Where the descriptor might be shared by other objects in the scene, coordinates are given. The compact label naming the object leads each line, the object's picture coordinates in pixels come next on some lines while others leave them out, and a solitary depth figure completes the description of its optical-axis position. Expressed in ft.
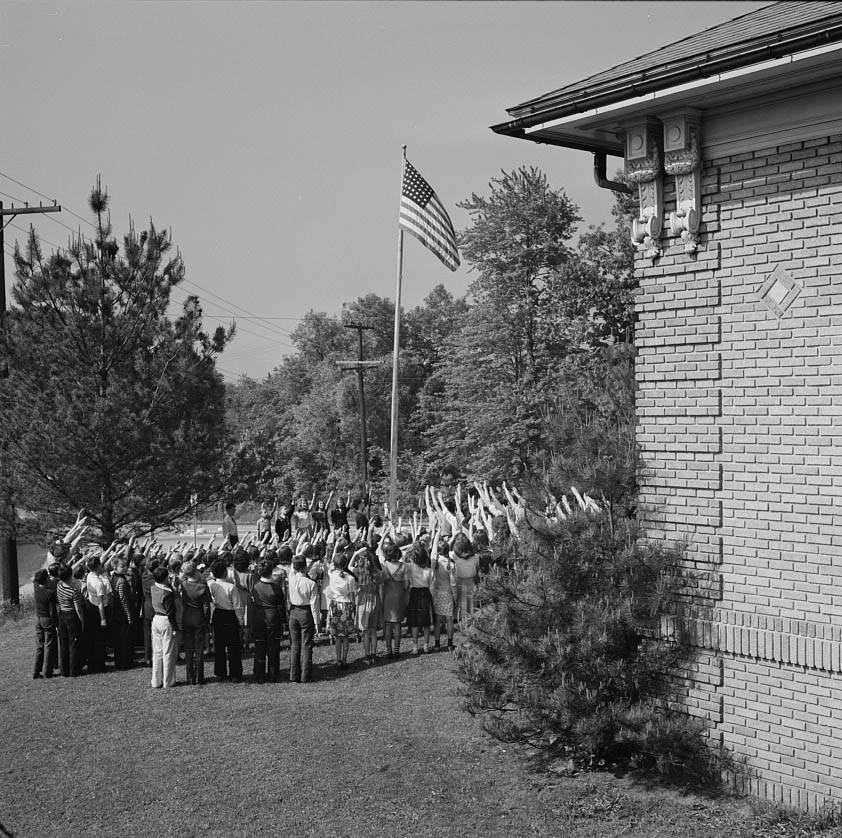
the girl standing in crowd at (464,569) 47.03
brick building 25.52
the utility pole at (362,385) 139.85
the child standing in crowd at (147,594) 45.83
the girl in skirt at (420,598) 46.93
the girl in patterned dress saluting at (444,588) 46.85
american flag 76.38
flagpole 77.33
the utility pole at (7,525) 65.51
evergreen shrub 28.12
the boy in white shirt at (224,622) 43.11
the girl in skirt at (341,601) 44.42
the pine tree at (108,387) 63.57
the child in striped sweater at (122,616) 46.29
